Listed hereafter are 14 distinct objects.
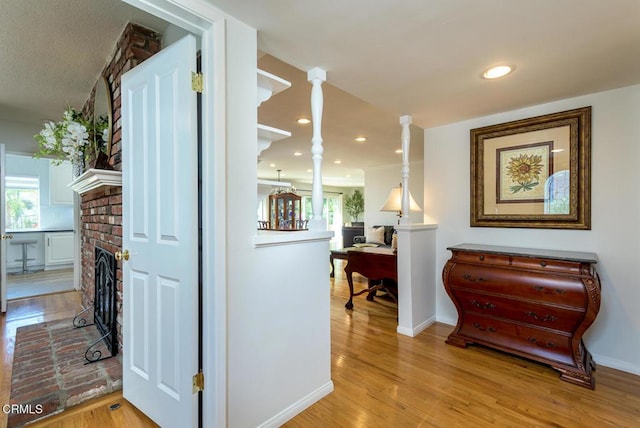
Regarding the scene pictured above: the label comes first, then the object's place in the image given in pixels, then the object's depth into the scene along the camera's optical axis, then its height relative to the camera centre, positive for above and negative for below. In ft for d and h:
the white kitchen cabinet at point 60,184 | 19.35 +1.89
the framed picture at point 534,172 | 7.75 +1.09
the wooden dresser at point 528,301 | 6.64 -2.31
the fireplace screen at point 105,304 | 6.98 -2.40
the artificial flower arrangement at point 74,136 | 7.56 +2.01
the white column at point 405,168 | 9.34 +1.35
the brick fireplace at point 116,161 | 6.06 +1.19
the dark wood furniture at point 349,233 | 26.21 -2.06
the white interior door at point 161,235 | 4.49 -0.40
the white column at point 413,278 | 9.24 -2.21
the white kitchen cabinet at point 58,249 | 18.99 -2.43
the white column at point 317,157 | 5.98 +1.10
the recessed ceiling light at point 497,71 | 6.18 +3.03
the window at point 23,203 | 19.08 +0.63
